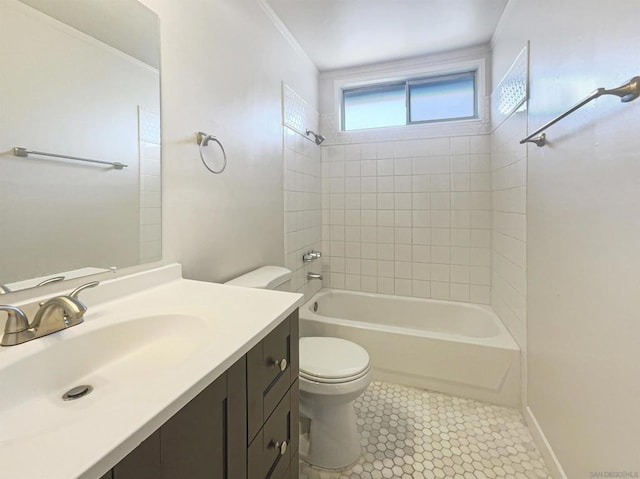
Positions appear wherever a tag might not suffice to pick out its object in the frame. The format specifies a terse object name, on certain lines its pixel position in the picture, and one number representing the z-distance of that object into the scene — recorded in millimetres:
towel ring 1275
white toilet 1279
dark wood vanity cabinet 478
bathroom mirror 735
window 2465
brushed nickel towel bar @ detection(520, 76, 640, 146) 773
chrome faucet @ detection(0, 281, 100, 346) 657
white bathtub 1722
